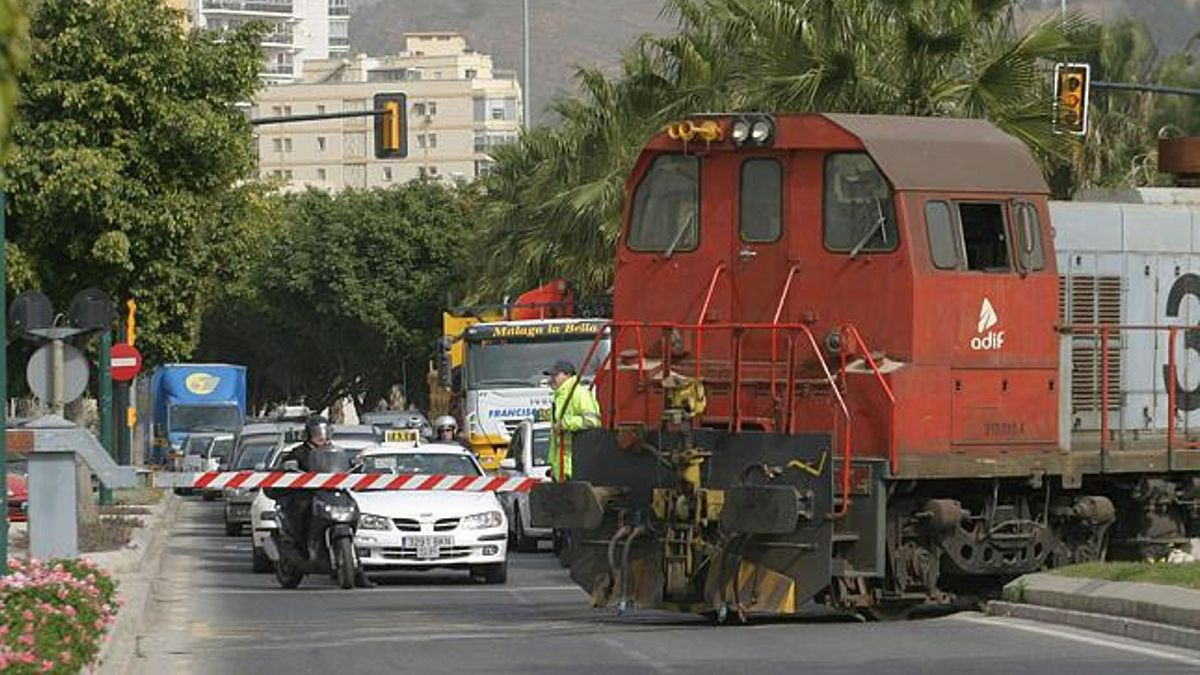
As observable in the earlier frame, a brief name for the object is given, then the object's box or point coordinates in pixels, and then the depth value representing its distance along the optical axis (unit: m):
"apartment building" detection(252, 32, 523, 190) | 192.38
